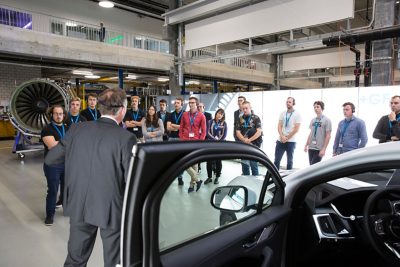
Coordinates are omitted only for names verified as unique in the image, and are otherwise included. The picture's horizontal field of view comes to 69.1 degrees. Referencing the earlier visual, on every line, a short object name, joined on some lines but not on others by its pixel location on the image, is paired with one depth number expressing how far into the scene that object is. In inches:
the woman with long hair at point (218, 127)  217.0
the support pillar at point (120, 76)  402.8
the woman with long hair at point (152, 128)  189.2
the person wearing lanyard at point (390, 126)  149.2
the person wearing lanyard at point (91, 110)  181.3
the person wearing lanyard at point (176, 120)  208.7
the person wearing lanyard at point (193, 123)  183.6
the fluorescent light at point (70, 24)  419.8
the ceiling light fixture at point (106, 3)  399.1
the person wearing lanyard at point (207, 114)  230.1
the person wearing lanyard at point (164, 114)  215.9
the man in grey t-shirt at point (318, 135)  177.5
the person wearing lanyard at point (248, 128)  186.2
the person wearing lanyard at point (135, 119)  210.5
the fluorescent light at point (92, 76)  553.8
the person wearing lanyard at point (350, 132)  161.0
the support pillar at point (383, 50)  215.0
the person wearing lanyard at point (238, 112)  220.4
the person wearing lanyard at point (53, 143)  119.7
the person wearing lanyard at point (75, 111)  159.5
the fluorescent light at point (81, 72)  480.0
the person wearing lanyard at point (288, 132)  189.8
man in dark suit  63.2
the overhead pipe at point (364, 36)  200.8
